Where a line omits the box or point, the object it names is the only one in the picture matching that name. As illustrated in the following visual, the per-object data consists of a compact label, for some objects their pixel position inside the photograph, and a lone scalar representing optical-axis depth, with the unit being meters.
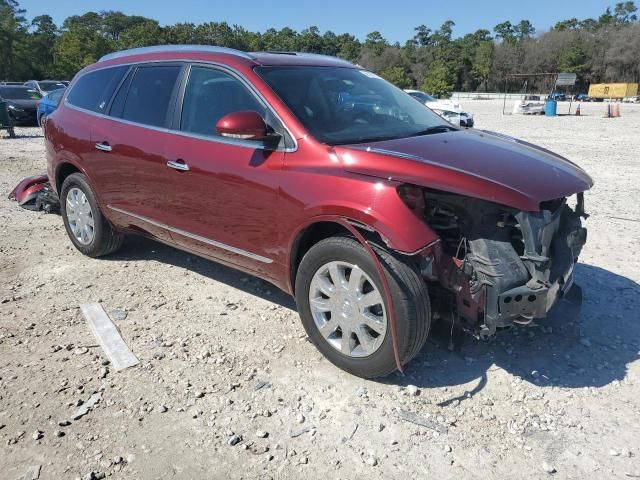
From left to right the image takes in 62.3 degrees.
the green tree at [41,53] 72.75
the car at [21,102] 19.47
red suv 2.89
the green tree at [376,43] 122.43
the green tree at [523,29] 138.20
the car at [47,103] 16.39
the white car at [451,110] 22.03
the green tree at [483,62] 102.00
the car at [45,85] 23.48
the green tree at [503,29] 141.38
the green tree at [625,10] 126.47
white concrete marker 3.47
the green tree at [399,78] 78.55
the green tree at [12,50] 68.19
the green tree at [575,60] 93.94
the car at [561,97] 68.93
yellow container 64.38
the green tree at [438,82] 83.88
